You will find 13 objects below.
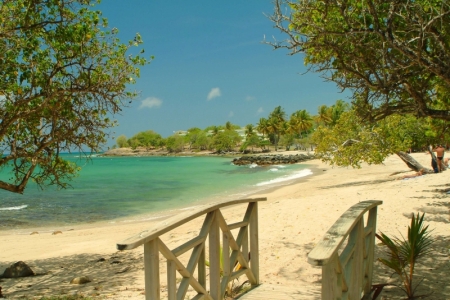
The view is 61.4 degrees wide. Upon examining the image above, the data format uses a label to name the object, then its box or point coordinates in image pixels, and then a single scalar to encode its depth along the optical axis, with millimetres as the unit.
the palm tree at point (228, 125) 154125
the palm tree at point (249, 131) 117688
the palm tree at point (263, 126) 104250
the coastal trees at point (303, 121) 92000
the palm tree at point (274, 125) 100969
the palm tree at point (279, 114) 102625
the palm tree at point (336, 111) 74706
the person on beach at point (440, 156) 18438
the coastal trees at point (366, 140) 17781
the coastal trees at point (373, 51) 5230
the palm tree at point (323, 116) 81662
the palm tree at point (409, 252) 4262
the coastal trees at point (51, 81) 6227
